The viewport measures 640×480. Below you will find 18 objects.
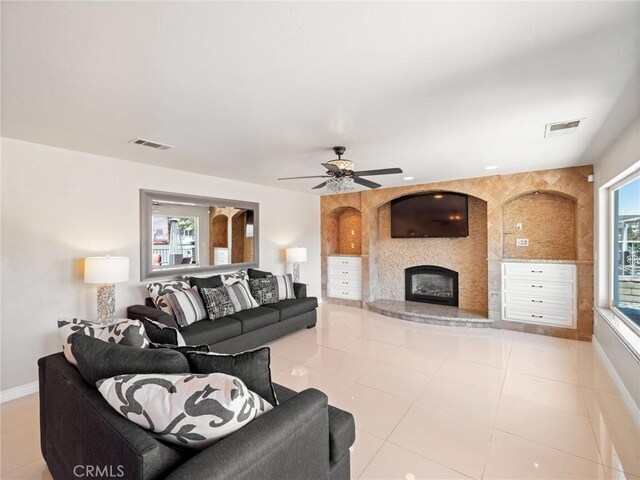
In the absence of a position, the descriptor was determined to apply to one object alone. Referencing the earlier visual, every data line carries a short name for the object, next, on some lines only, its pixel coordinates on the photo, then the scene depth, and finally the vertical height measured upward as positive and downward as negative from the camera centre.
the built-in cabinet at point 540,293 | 4.29 -0.79
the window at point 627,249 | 2.89 -0.09
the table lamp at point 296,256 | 5.55 -0.28
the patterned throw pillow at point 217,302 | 3.73 -0.78
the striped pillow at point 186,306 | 3.44 -0.77
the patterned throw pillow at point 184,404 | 1.10 -0.62
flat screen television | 5.43 +0.49
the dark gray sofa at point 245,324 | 3.30 -1.05
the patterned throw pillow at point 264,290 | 4.48 -0.74
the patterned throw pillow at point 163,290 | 3.50 -0.60
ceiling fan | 3.10 +0.73
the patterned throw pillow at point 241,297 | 4.05 -0.77
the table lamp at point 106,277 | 3.00 -0.36
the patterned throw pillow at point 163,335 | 1.90 -0.61
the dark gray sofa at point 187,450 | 0.99 -0.77
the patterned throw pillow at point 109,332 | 1.69 -0.53
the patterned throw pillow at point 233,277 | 4.32 -0.54
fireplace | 5.76 -0.88
